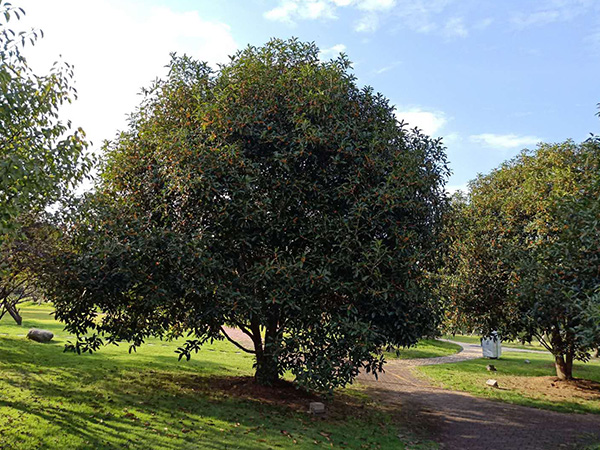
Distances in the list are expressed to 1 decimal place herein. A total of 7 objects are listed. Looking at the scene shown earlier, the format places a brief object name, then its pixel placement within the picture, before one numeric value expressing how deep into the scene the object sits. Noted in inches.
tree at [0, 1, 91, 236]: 341.1
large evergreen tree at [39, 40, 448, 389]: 465.4
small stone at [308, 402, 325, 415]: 561.0
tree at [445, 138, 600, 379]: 577.3
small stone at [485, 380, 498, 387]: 863.7
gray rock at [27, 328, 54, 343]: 1013.2
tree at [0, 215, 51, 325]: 495.8
